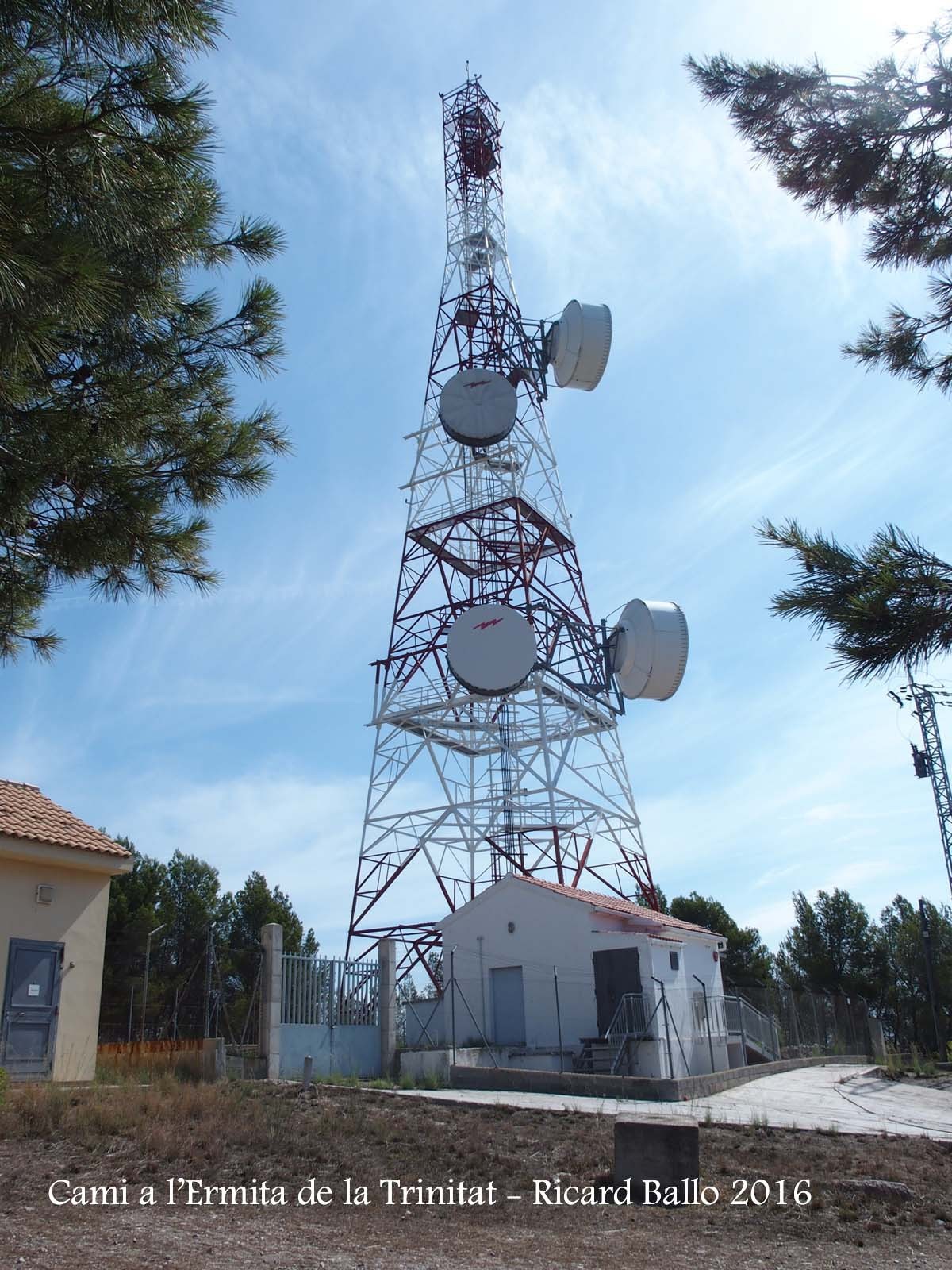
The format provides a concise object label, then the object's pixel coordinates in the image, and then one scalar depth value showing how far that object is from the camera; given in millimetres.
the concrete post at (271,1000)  15969
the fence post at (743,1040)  23219
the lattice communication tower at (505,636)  25734
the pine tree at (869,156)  6227
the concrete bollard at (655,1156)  8969
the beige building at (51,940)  14719
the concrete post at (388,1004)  18562
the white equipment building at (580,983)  19797
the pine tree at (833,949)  53438
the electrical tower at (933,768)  33344
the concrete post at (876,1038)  30950
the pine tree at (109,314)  5250
